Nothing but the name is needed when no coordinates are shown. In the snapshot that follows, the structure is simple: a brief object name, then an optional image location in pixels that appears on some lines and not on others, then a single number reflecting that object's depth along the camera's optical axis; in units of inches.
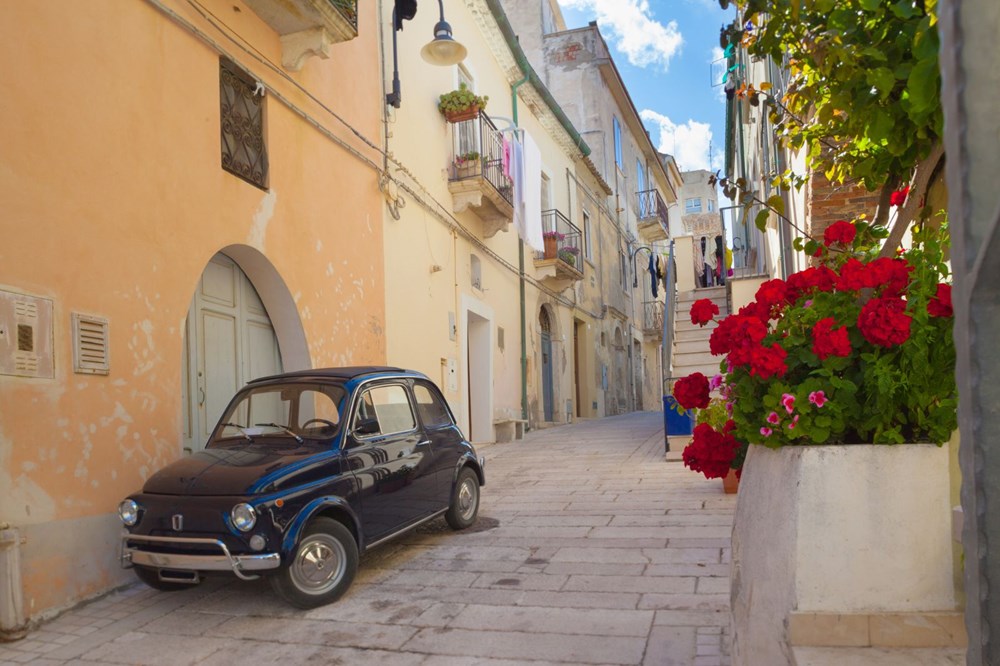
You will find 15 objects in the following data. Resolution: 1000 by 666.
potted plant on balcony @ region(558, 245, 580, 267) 699.4
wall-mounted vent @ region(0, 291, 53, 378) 182.4
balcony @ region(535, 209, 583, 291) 683.4
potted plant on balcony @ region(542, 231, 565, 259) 682.8
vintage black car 175.2
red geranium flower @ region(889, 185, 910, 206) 127.6
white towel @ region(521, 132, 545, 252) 581.3
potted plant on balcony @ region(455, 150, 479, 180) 494.3
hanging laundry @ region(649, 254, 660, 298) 1222.3
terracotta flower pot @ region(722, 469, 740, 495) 298.1
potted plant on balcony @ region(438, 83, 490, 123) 477.7
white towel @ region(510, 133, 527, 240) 560.1
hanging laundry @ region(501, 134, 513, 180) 542.9
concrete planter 92.6
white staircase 475.2
